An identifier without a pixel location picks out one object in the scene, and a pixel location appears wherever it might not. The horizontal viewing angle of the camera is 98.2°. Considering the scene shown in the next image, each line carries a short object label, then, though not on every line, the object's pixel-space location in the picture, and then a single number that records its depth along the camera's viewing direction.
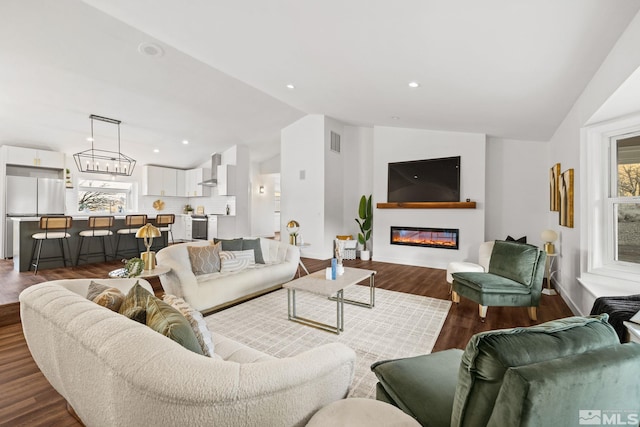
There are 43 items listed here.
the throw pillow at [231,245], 3.88
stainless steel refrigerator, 5.70
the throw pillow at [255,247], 4.04
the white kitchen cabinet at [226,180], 7.77
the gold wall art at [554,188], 4.10
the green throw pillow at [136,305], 1.34
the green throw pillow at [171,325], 1.14
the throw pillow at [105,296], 1.48
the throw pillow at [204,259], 3.37
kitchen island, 4.57
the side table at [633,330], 1.67
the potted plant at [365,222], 6.48
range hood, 8.19
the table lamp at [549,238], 3.95
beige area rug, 2.38
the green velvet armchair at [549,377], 0.76
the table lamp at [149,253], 2.86
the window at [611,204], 2.63
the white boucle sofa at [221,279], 3.03
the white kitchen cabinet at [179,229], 8.91
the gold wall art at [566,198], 3.36
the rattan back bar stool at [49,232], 4.50
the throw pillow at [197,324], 1.32
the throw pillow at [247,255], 3.77
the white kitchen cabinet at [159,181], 7.99
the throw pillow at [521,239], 4.92
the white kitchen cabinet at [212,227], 7.94
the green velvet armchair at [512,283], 2.95
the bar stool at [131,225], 5.68
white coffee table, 2.80
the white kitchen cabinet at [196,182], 8.45
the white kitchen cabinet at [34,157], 5.72
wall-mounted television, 5.49
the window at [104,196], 7.31
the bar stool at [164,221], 6.26
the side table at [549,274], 3.99
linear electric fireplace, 5.57
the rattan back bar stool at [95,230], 5.13
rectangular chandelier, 5.69
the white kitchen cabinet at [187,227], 8.83
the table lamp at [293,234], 4.80
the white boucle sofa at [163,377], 0.84
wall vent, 6.61
